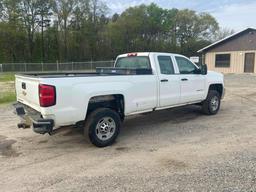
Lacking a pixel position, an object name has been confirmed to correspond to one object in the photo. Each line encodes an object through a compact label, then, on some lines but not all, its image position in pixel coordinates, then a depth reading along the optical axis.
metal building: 26.00
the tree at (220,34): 59.84
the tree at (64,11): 46.38
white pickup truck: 4.23
